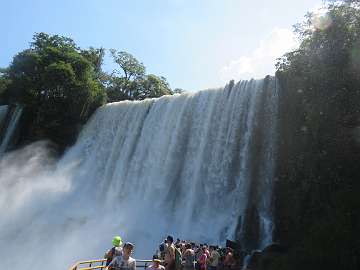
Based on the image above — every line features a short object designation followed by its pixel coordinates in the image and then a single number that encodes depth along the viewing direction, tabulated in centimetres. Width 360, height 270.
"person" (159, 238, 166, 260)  854
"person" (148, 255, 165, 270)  674
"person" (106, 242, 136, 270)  646
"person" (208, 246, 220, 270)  1190
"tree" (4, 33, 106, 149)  3281
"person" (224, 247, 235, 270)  1245
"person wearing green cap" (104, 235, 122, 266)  722
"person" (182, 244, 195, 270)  984
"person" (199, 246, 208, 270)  1105
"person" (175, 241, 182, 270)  756
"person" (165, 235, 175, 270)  746
